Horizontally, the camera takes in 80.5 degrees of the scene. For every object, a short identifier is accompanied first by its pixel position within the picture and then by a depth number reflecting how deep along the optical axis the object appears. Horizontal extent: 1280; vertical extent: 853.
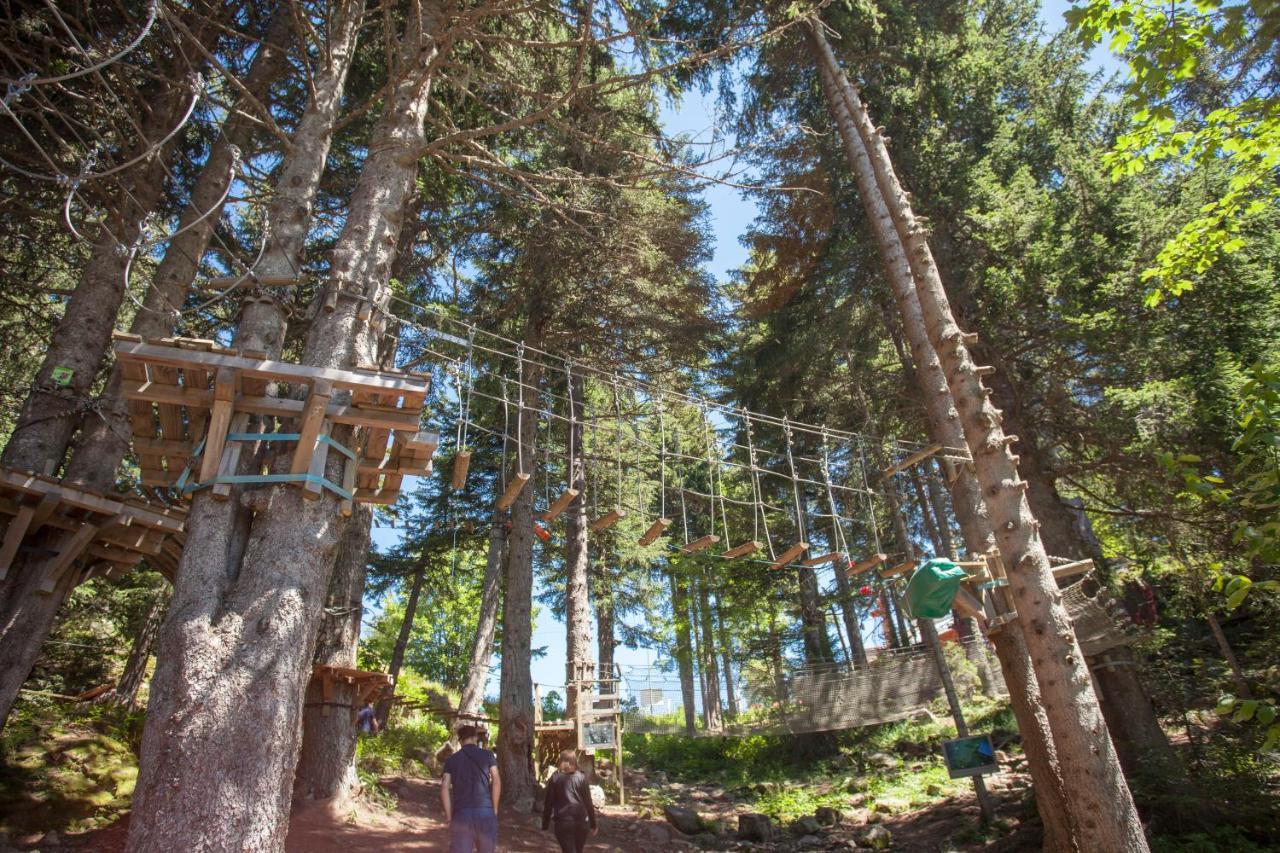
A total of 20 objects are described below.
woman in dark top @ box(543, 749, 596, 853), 5.69
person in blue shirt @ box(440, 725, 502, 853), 4.66
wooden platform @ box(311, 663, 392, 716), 6.97
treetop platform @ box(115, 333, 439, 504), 3.86
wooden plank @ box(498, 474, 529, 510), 4.94
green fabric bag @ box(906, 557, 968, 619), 5.10
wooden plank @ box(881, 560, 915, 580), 6.53
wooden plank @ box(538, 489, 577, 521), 5.34
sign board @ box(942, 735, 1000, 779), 7.17
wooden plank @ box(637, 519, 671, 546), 5.88
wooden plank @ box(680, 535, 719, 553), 6.04
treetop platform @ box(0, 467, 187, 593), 5.47
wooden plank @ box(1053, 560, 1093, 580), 5.41
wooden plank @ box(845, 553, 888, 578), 5.99
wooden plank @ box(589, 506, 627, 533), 5.77
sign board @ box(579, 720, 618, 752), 10.09
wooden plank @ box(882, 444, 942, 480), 5.88
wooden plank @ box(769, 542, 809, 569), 6.10
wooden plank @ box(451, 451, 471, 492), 4.49
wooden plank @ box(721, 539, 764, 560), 6.20
